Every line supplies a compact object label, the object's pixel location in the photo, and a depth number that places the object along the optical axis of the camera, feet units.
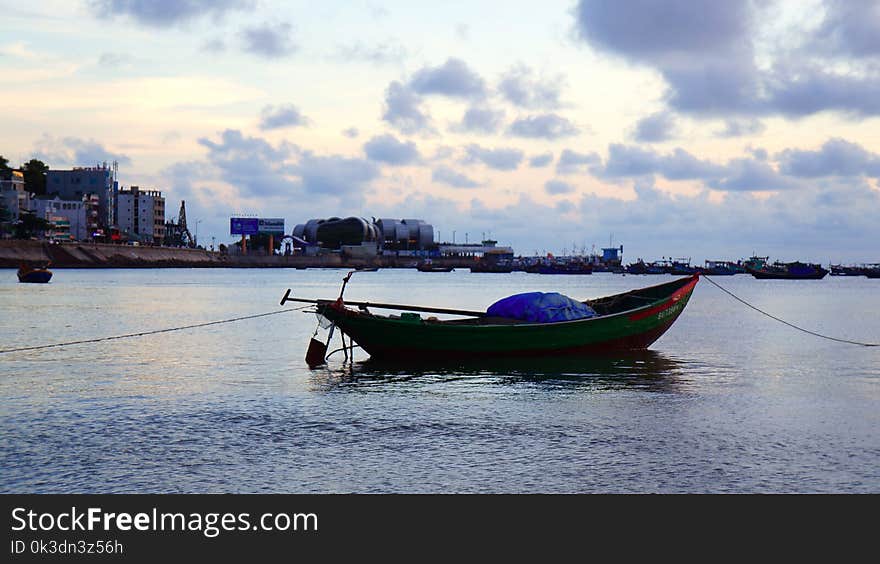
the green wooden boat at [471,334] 97.91
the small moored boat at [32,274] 361.71
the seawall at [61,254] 551.18
